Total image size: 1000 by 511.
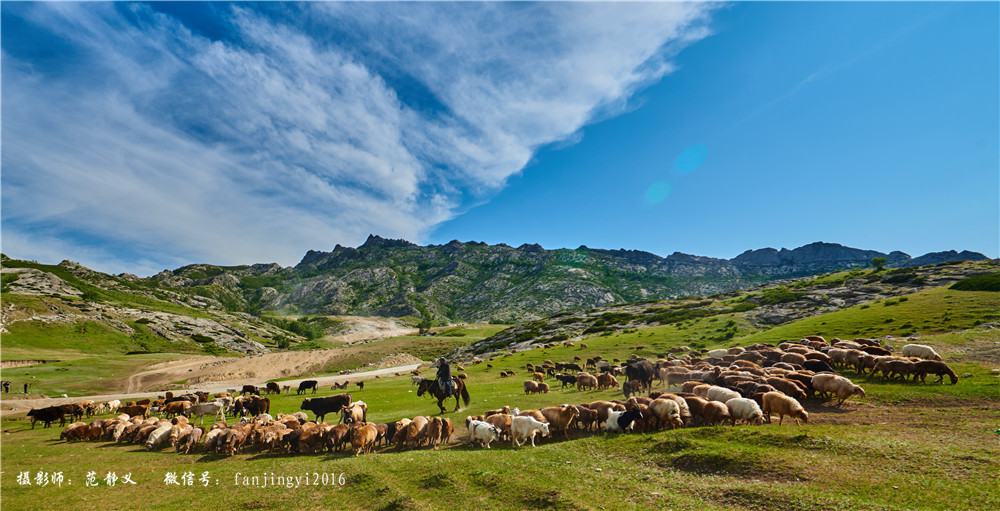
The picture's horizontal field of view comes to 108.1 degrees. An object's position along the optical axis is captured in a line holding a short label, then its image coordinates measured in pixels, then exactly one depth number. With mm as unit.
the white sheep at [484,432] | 19125
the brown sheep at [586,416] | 20286
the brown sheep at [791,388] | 20625
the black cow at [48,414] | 29953
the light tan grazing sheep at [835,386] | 19703
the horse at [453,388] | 27364
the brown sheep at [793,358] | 29072
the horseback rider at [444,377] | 27375
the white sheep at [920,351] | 25792
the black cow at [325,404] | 27109
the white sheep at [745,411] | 17266
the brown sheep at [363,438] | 18859
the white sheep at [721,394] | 19281
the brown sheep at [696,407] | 18406
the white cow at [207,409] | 30092
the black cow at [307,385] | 45625
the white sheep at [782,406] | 17031
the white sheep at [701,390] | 21388
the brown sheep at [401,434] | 20172
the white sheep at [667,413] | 17844
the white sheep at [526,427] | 18797
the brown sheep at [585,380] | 35031
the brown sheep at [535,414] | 19891
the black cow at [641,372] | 30594
